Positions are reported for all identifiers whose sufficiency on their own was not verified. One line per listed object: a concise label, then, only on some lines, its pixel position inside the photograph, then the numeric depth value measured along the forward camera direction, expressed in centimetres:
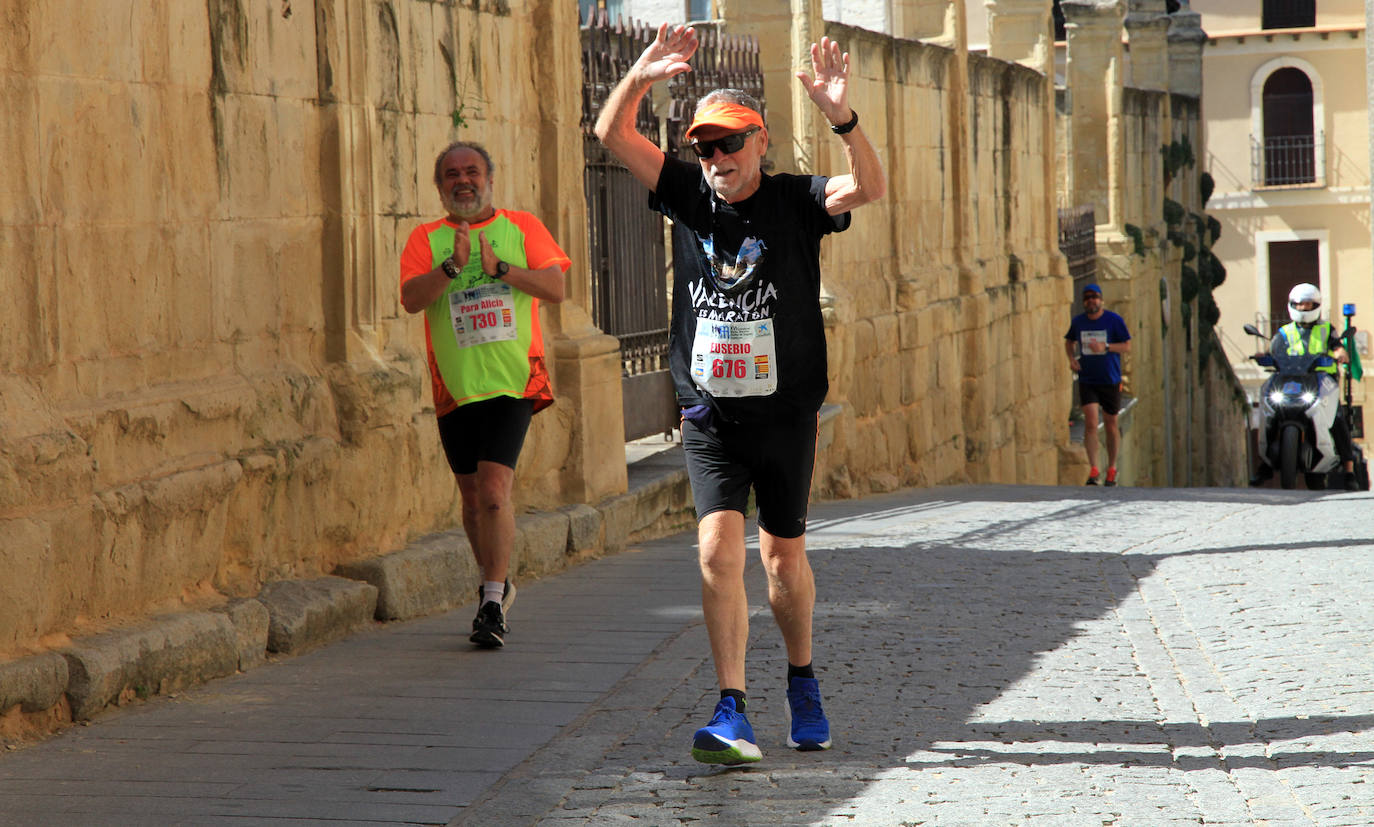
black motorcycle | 3094
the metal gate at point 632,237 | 1844
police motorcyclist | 3073
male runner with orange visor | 900
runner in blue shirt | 3116
